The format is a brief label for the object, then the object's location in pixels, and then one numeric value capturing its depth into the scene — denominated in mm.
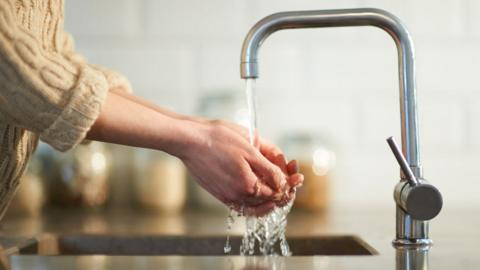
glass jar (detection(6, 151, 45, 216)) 2167
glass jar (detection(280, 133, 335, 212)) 2216
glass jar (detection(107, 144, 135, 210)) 2354
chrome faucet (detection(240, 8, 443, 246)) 1513
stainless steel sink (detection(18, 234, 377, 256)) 1800
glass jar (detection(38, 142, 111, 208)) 2254
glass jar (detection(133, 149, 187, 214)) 2226
